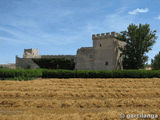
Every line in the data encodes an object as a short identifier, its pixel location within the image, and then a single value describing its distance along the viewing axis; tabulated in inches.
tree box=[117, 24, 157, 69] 1035.3
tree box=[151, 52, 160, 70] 1248.6
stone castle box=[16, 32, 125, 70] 1049.5
